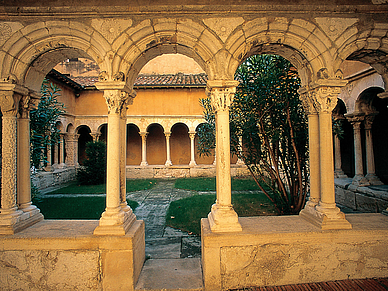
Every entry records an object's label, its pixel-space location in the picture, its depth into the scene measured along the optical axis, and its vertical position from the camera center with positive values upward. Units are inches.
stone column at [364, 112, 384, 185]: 258.3 -8.2
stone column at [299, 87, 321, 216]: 135.9 -1.7
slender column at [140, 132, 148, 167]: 545.0 +9.8
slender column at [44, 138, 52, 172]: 424.8 -26.9
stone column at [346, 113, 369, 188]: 260.1 -1.8
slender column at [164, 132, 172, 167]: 545.2 +10.0
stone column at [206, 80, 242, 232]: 122.8 +4.2
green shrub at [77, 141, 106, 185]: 439.8 -28.9
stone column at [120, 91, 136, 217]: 138.7 -3.7
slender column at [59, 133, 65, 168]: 486.5 -3.2
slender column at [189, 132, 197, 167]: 540.1 -5.2
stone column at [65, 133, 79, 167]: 522.7 +3.2
